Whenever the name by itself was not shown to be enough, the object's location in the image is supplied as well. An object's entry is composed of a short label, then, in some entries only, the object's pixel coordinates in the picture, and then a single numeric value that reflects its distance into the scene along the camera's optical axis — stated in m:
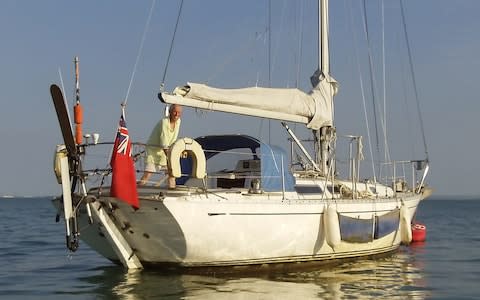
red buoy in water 28.35
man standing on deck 14.98
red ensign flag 13.33
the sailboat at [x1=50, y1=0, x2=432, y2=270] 13.96
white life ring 13.74
